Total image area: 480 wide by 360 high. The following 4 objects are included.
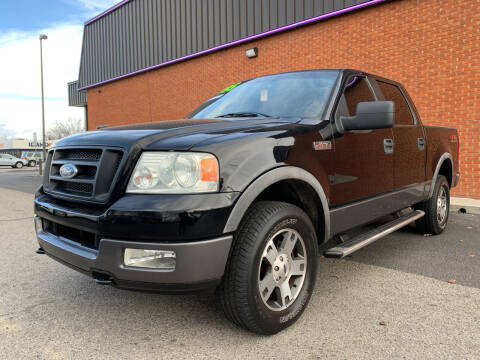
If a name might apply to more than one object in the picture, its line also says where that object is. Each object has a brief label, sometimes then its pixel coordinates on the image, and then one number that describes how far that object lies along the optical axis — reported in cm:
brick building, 770
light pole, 2265
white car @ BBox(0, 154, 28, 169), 3809
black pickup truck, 201
